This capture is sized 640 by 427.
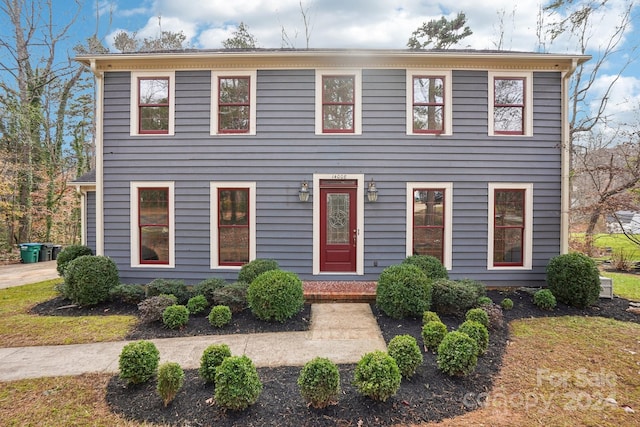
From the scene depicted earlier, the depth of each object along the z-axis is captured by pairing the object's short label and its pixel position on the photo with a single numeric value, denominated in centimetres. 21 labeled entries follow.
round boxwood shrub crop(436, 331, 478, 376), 314
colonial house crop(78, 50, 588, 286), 663
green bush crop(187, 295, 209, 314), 517
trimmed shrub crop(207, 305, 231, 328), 466
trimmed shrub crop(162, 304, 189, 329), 462
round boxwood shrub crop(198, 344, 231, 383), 298
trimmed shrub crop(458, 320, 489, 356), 360
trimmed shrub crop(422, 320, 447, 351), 374
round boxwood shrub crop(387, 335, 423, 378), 312
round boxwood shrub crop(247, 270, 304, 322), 472
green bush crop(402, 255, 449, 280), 579
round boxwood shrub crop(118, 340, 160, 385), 298
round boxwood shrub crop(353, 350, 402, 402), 270
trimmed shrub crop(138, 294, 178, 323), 478
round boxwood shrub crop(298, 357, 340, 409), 264
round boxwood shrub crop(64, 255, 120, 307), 560
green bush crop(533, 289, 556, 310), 554
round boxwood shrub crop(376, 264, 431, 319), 474
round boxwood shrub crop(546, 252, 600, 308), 559
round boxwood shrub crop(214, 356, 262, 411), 258
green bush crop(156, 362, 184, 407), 271
